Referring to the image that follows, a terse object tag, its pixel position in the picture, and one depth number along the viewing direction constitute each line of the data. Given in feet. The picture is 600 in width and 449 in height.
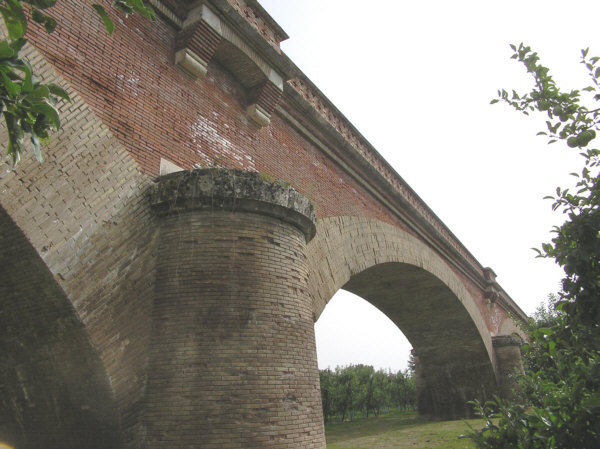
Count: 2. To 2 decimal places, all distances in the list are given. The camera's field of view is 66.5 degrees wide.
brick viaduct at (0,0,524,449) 10.30
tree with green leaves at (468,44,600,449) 6.73
